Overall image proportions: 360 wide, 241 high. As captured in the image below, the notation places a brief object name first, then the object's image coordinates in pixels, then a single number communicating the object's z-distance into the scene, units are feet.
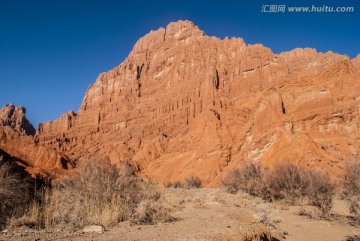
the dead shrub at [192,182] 157.06
